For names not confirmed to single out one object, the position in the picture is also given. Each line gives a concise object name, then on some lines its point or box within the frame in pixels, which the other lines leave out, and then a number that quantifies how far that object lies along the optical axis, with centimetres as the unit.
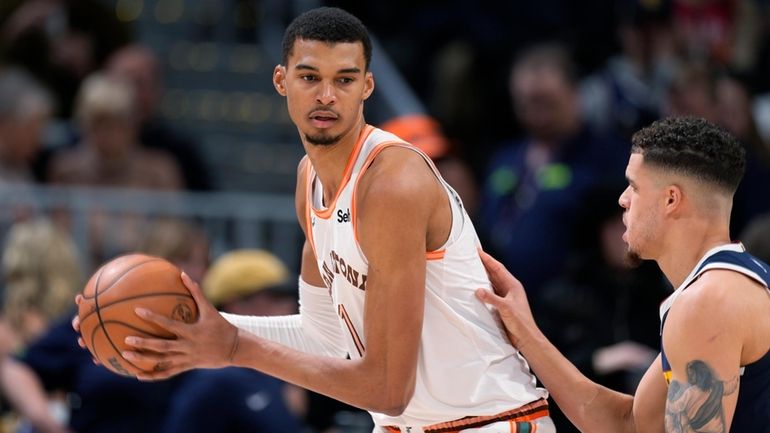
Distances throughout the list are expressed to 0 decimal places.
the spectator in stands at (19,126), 2114
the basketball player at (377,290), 996
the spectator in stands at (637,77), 2081
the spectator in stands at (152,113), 2169
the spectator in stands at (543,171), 1867
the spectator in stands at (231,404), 1564
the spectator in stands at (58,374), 1691
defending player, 941
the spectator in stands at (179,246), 1817
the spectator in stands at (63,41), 2341
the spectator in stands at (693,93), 1959
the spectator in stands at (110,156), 2111
